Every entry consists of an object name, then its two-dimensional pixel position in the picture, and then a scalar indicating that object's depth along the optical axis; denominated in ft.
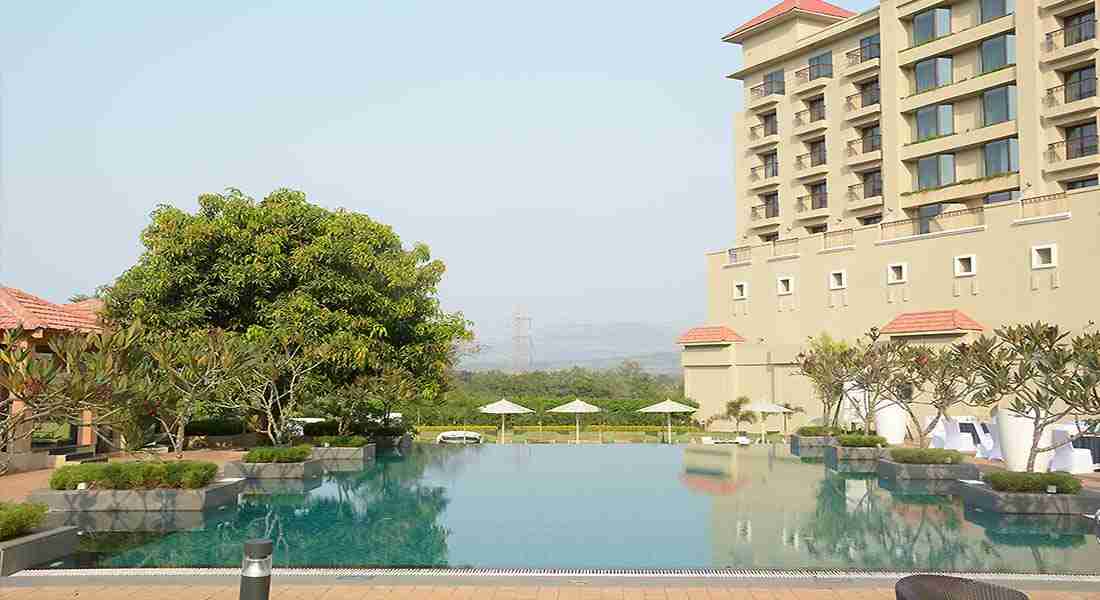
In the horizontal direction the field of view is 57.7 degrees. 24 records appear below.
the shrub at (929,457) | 67.67
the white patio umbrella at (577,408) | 121.29
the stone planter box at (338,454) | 82.84
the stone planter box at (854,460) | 79.82
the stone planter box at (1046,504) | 49.01
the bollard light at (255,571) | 22.80
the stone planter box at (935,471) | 66.39
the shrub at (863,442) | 82.58
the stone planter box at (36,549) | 32.96
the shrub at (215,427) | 98.27
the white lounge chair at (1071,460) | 63.41
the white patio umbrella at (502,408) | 120.54
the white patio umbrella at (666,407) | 124.75
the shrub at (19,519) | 34.76
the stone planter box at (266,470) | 68.80
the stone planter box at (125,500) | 50.55
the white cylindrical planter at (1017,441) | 64.44
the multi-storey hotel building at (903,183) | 119.65
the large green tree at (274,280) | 85.92
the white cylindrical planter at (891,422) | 91.66
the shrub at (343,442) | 84.43
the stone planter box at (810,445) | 93.86
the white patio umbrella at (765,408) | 122.01
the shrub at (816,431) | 95.81
